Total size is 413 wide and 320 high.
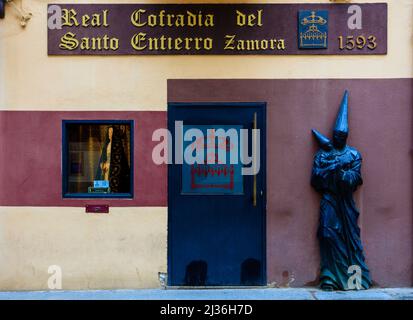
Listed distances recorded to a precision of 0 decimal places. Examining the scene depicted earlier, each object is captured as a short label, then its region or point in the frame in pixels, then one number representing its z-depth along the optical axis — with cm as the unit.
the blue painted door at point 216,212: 783
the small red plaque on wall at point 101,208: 782
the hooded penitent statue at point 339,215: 765
